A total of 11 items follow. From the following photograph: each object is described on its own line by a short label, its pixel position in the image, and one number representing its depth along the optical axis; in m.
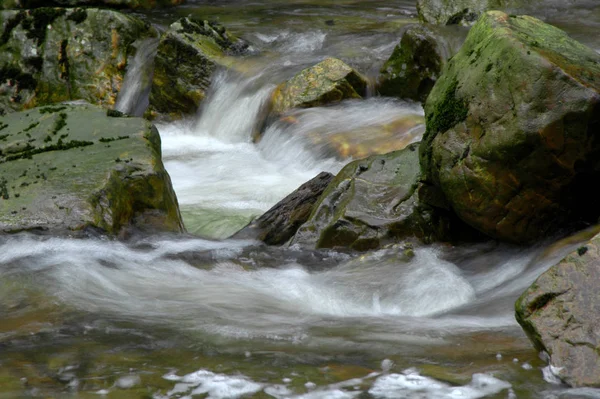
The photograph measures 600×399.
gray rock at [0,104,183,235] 12.91
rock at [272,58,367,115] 21.87
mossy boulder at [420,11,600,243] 10.89
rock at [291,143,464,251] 13.29
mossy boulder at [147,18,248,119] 25.28
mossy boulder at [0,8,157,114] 27.23
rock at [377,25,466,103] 22.14
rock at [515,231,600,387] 7.33
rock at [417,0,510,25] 27.78
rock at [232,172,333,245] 14.70
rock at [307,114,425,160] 18.70
